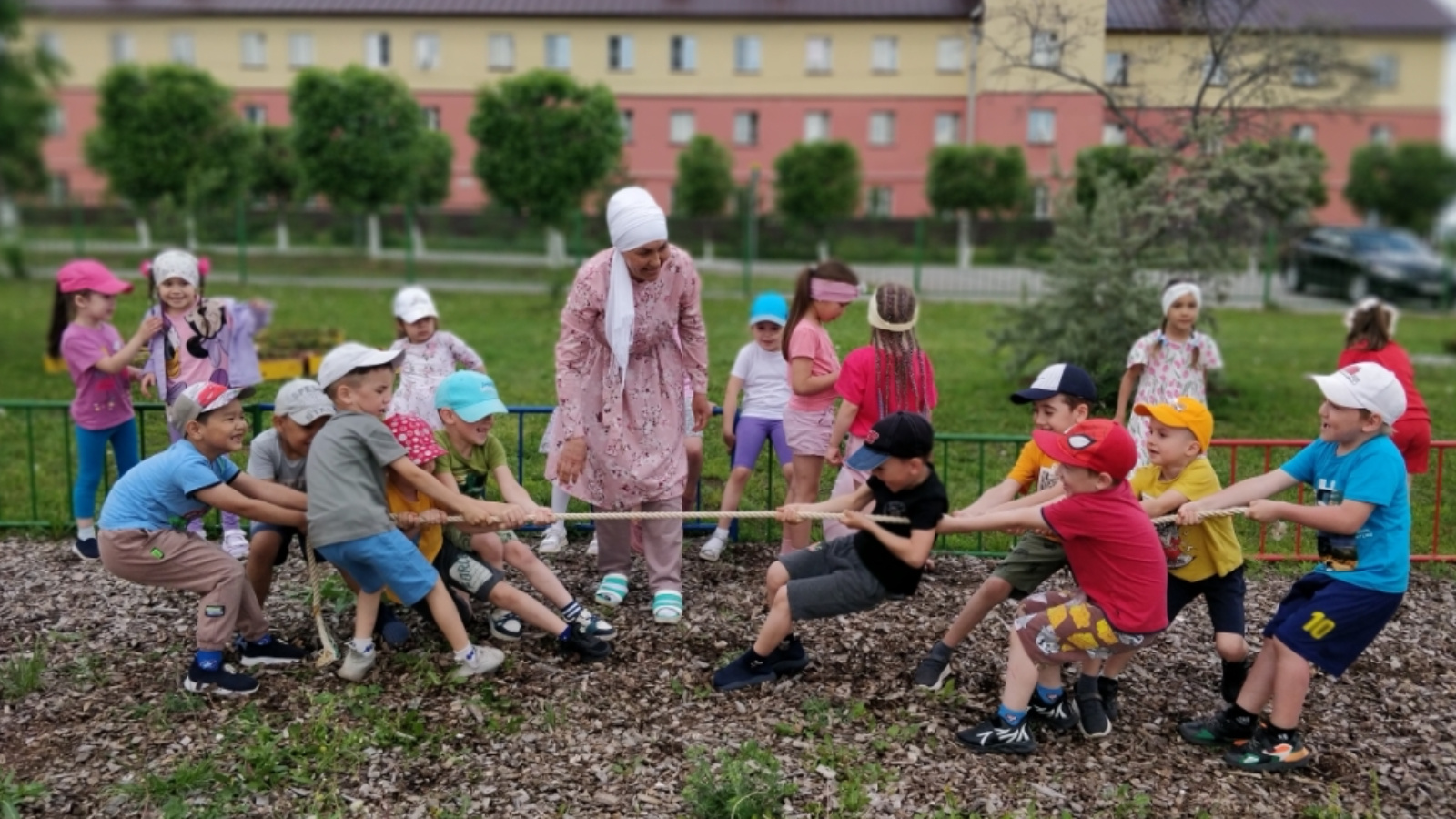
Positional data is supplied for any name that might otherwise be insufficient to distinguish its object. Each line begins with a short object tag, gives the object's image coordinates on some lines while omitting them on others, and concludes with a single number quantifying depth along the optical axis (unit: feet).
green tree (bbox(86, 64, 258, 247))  81.71
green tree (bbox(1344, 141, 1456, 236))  116.88
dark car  72.74
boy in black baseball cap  15.03
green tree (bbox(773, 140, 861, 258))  104.94
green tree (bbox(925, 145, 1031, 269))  97.60
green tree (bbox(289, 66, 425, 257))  77.46
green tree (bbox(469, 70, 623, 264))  75.36
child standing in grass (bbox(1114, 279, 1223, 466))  23.76
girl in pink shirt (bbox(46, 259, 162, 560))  21.83
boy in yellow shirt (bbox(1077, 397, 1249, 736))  15.66
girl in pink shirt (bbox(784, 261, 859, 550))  20.15
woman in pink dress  17.46
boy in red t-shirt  14.46
